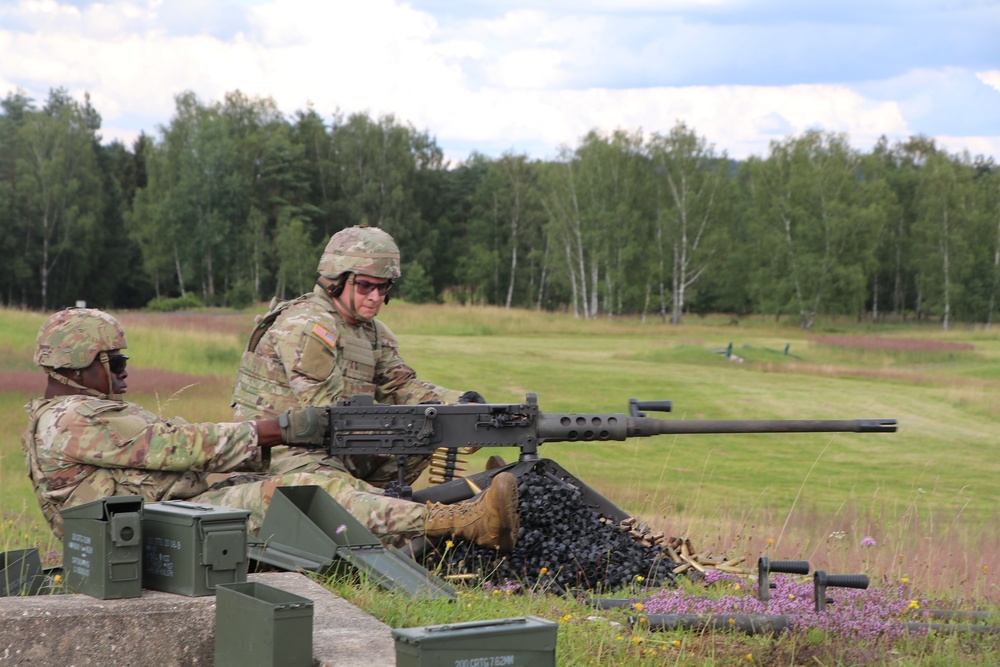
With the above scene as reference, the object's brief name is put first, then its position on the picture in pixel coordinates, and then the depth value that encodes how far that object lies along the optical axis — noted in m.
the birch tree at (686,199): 58.22
